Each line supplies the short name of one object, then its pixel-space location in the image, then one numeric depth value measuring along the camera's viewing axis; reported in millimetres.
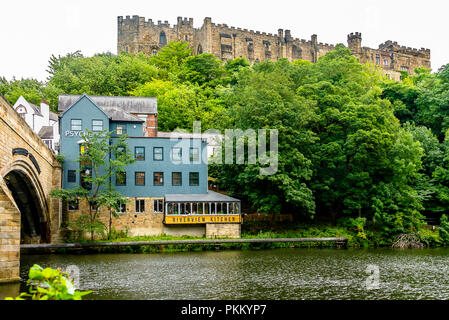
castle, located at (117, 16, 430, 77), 88925
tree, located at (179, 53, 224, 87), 71688
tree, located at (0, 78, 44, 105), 62562
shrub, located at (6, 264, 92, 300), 5645
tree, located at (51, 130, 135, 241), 35000
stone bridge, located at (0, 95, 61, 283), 17750
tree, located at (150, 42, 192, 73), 79700
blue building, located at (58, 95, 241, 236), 38531
